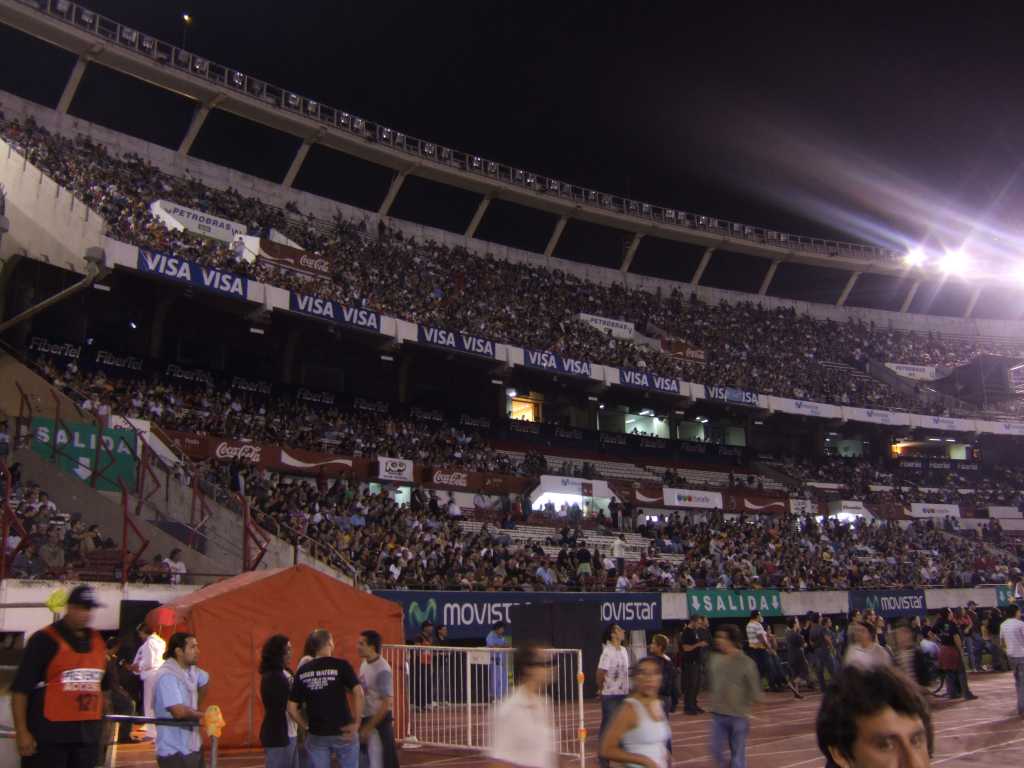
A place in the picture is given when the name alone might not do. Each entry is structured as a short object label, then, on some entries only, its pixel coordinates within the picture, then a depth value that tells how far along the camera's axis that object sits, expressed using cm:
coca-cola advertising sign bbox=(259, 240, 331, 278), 2912
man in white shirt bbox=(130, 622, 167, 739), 916
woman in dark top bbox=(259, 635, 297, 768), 640
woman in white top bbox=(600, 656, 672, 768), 480
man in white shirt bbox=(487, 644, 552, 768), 450
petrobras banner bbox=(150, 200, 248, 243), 2845
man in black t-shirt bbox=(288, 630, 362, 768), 596
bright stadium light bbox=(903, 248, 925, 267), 5319
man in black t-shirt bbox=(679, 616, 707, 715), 1569
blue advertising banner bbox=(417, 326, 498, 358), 3052
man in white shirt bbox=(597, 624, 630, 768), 953
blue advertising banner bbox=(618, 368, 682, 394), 3656
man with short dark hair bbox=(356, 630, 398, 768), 680
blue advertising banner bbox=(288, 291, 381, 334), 2731
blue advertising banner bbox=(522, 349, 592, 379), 3350
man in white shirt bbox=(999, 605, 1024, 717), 1280
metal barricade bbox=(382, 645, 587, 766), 1127
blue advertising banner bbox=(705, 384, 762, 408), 3888
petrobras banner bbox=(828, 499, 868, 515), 3909
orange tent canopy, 1045
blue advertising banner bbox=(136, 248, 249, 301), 2367
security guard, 468
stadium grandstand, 1353
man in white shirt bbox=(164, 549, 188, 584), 1311
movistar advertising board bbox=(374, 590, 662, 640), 1791
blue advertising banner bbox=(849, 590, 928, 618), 2803
